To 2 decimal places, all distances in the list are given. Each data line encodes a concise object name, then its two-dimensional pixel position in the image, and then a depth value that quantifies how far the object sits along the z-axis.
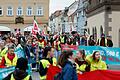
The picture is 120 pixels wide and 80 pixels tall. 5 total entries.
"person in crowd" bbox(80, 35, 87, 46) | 16.07
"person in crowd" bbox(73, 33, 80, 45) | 15.91
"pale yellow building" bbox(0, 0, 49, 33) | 37.11
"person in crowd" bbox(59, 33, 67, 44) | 15.31
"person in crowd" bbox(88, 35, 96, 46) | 13.56
